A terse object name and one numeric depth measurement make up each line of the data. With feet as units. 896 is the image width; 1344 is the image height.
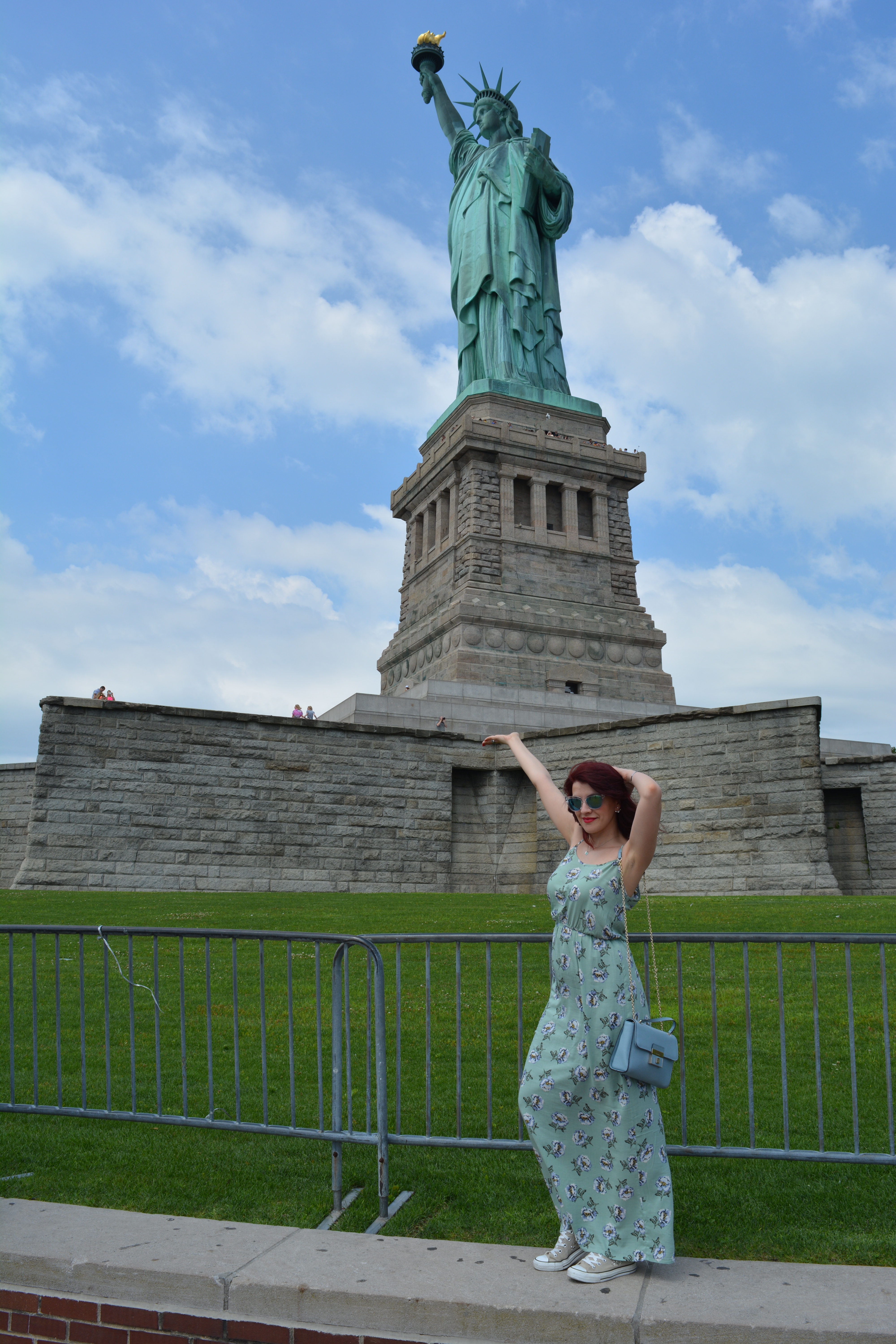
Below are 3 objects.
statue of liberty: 124.98
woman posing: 12.61
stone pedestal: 108.17
